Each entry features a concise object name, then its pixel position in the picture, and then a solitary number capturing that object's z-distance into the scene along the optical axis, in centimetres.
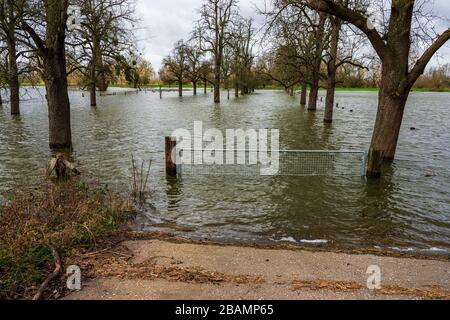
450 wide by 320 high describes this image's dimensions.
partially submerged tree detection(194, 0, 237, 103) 4122
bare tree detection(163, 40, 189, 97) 5334
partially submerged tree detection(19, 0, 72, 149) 1119
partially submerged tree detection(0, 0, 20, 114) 1016
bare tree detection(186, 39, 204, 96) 5070
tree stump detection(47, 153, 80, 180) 888
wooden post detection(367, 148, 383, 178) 1016
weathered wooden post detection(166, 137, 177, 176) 999
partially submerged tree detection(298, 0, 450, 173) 987
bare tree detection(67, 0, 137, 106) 1472
